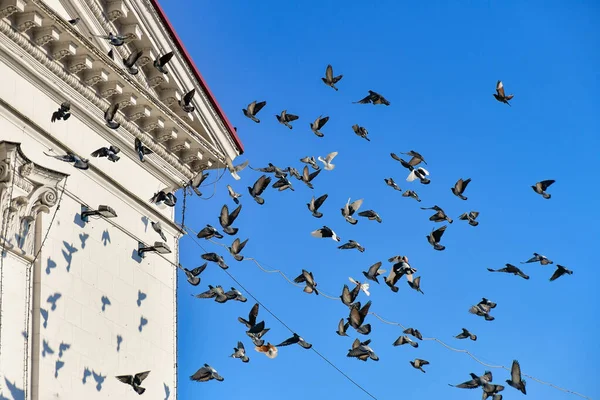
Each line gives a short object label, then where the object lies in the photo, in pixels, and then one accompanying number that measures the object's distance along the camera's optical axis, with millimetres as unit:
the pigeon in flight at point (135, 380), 20719
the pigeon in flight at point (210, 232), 21562
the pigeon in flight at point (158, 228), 22406
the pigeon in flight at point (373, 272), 21422
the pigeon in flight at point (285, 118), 21875
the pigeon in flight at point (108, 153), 20609
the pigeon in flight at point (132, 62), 21828
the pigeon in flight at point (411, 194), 21797
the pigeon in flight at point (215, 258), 21391
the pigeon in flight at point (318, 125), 21734
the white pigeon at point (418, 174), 22219
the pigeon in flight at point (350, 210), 21641
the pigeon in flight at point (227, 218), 21406
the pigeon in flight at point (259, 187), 21688
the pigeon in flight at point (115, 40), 21078
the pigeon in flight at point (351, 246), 21688
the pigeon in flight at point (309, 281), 21219
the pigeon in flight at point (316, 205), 21397
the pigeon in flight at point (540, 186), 22359
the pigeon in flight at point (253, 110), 21844
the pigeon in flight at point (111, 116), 21141
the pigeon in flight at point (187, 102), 23234
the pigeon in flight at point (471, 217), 22266
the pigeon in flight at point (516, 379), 20375
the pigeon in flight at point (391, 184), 21609
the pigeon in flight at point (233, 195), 22144
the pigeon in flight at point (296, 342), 20812
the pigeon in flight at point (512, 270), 21812
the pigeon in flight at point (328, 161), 22047
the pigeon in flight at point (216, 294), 20938
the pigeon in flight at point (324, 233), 21297
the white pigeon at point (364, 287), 21177
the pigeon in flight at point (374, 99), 21625
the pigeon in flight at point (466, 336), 22203
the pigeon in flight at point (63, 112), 19750
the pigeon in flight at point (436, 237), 22197
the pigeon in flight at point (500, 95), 21422
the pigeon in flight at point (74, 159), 20188
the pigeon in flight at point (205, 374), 20344
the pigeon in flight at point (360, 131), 21919
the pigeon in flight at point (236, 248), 21338
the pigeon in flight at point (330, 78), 21281
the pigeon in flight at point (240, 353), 20469
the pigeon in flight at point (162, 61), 22094
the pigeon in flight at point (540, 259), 21672
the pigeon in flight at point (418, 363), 22381
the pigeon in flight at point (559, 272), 21905
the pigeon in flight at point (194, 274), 21877
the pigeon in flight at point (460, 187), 22203
